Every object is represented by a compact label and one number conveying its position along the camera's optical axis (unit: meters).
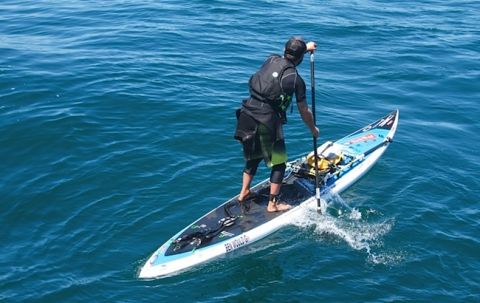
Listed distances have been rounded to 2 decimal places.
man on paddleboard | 9.88
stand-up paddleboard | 10.16
